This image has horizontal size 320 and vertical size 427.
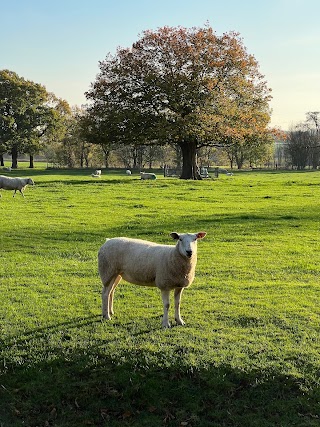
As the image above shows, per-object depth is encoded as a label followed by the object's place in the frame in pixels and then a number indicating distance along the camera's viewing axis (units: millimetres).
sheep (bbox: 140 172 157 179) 42628
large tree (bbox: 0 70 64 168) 67000
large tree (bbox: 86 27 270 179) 40188
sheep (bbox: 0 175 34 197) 27531
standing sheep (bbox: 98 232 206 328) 7844
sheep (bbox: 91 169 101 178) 49447
